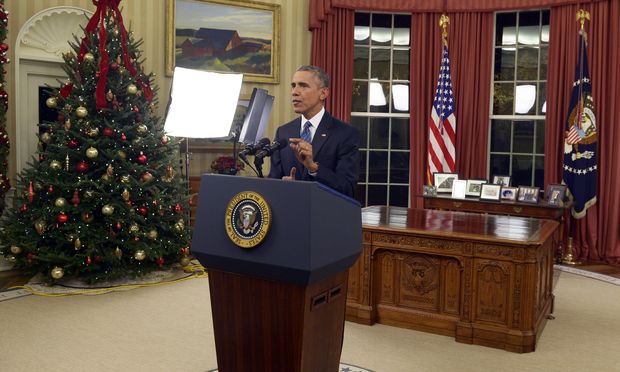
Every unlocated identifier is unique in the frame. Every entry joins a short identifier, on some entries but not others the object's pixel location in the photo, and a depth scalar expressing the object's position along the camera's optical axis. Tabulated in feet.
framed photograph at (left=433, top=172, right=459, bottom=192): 22.95
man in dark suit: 7.80
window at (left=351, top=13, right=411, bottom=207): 26.04
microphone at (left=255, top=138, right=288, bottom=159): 6.74
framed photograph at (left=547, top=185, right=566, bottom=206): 20.82
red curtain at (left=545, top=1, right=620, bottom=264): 22.30
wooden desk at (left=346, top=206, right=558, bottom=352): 12.59
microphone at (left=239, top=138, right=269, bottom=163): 6.72
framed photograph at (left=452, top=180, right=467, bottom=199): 22.31
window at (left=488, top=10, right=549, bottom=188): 24.64
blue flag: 22.03
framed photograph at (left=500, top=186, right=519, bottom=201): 21.50
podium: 5.92
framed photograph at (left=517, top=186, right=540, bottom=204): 21.13
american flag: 23.86
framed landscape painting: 23.28
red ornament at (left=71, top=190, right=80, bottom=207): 17.02
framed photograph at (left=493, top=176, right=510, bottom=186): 22.54
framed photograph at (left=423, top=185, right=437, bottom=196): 22.56
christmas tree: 17.08
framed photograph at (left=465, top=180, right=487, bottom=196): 22.21
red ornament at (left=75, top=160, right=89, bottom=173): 17.06
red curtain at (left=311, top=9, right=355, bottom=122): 24.98
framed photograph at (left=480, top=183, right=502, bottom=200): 21.66
